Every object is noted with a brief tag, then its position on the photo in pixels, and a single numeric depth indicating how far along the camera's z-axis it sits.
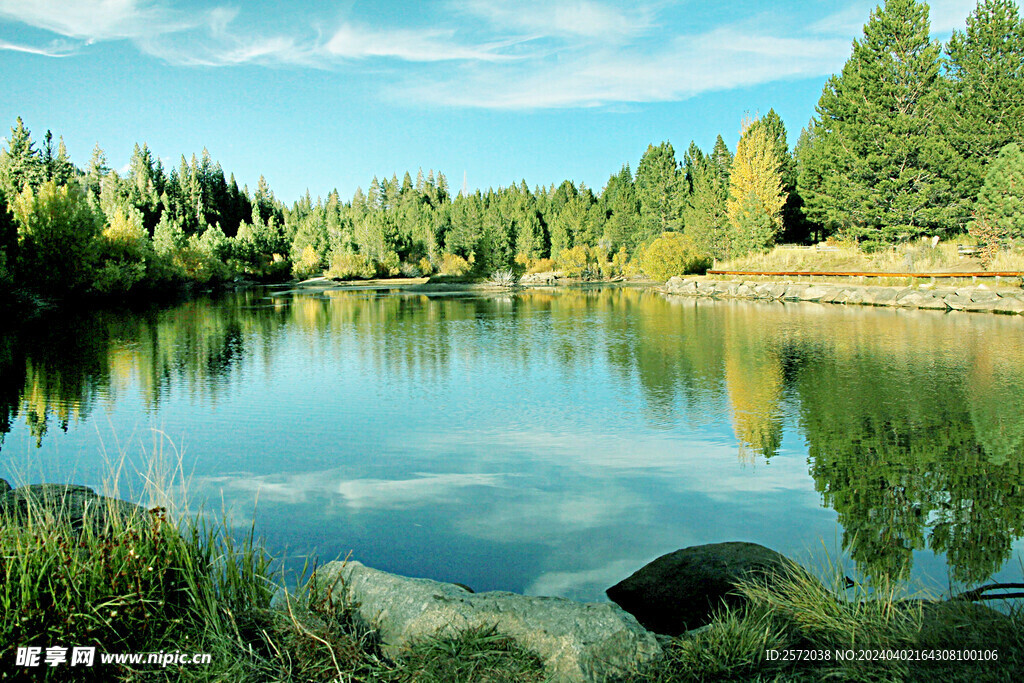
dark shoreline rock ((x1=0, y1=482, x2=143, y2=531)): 4.07
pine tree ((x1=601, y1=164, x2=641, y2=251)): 70.46
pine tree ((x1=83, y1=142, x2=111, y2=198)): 90.41
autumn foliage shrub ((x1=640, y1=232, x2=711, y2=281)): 50.09
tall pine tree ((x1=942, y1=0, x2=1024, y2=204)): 32.97
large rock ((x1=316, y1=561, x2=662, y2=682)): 3.33
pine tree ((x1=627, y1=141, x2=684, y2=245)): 65.69
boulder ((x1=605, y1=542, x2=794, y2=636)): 4.24
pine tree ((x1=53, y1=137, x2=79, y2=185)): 69.81
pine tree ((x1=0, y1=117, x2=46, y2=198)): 59.53
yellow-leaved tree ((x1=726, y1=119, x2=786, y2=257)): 44.16
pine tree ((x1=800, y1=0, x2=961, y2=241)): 33.53
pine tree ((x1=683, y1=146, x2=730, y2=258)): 50.44
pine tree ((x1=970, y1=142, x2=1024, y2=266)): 28.39
